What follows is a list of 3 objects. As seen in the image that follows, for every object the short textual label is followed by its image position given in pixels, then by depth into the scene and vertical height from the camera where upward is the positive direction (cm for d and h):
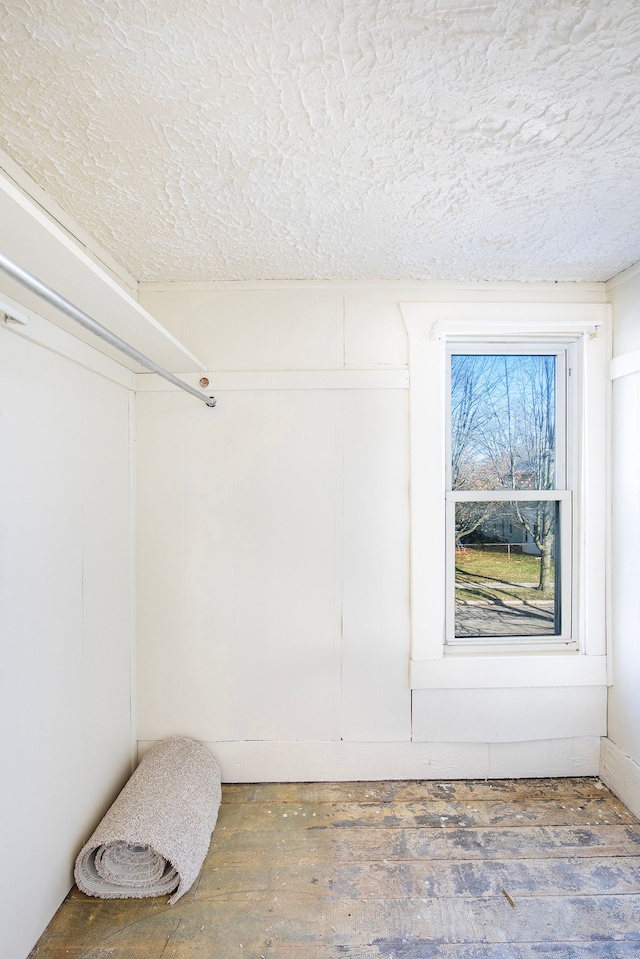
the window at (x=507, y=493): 206 -9
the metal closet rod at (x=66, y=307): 83 +35
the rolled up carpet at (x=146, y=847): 147 -118
